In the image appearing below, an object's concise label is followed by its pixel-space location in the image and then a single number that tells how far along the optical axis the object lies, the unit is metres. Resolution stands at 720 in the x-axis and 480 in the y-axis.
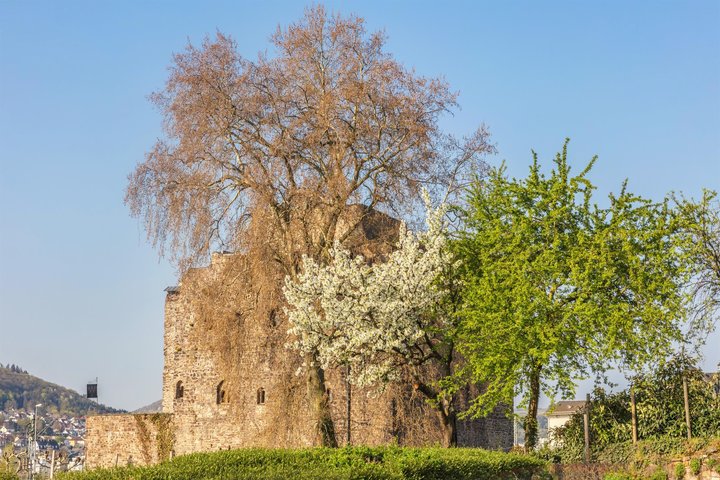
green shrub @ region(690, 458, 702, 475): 25.91
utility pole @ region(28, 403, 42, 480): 43.31
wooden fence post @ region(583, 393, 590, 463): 28.90
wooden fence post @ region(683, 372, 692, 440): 27.44
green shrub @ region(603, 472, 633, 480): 25.89
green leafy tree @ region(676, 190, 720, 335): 29.69
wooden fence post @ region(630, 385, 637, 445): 28.45
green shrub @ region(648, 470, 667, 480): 26.28
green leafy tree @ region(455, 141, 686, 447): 27.89
